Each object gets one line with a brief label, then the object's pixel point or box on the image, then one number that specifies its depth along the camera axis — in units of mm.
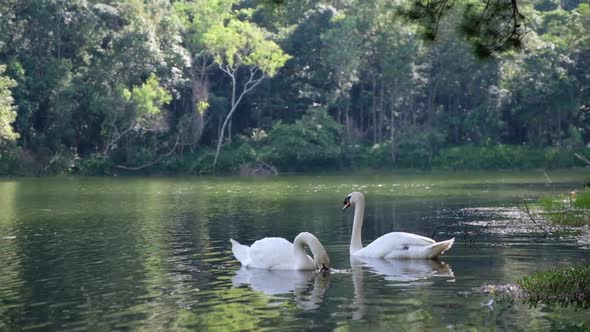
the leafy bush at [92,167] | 65938
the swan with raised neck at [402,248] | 19109
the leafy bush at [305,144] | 67500
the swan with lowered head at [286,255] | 17453
